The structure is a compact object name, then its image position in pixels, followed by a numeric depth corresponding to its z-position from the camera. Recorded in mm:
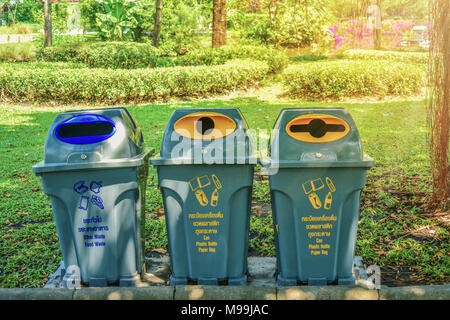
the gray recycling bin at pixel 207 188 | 2906
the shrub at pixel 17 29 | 28844
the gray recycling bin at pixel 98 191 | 2904
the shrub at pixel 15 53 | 16656
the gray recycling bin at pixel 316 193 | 2859
